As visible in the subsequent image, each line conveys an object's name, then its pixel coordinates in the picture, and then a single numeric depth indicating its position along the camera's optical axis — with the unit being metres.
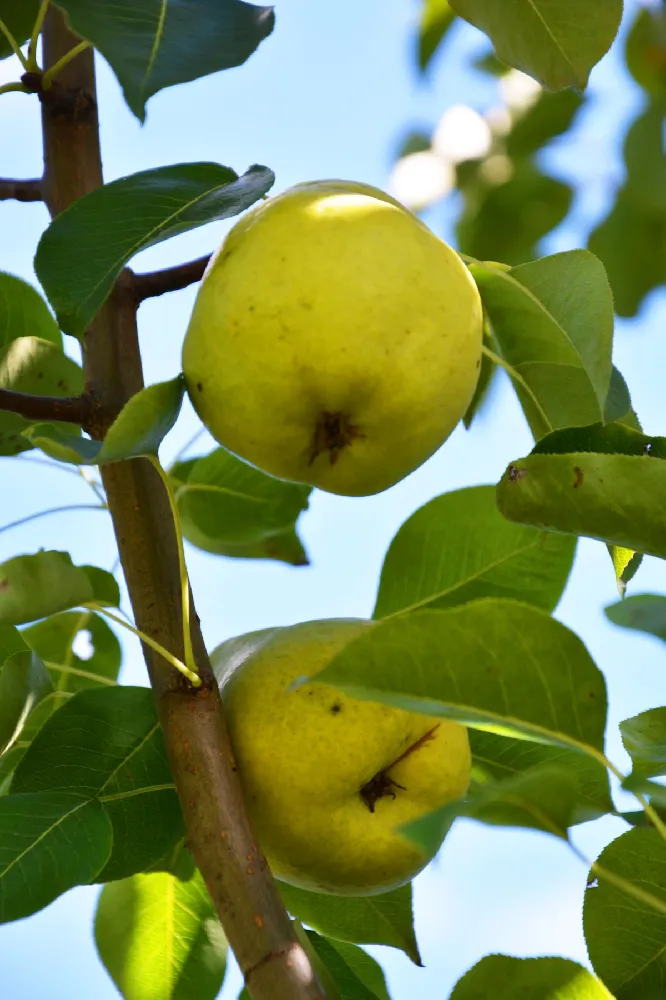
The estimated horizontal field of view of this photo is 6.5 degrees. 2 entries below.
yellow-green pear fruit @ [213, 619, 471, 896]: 1.31
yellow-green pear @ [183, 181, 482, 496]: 1.29
